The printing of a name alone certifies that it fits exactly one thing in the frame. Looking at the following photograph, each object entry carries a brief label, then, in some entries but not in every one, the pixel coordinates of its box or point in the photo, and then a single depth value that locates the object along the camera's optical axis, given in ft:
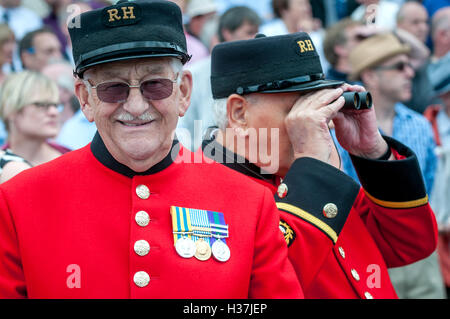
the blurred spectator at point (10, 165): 21.97
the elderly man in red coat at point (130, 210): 14.52
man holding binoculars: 17.66
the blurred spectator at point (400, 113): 33.55
